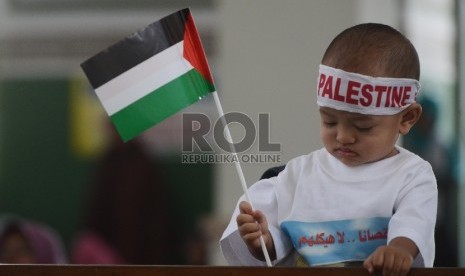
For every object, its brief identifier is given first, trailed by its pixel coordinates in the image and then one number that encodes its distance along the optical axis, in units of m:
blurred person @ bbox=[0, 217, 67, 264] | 6.81
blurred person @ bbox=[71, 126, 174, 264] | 7.81
